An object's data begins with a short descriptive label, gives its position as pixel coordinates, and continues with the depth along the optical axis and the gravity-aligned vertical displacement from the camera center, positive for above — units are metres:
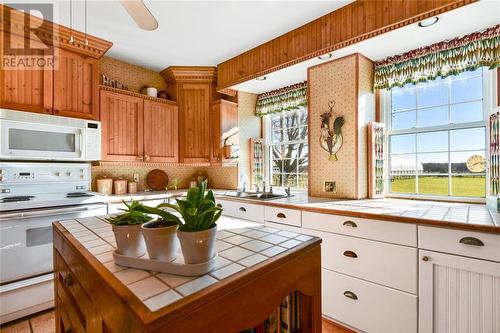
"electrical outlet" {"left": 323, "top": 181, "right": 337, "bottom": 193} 2.56 -0.20
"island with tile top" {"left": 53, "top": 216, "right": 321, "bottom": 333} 0.58 -0.33
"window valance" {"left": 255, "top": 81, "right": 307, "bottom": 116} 3.11 +0.91
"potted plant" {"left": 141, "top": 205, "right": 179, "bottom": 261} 0.72 -0.20
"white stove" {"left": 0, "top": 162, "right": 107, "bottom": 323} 1.89 -0.45
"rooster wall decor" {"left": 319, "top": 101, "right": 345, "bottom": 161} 2.50 +0.34
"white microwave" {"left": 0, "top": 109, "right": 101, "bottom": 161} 2.04 +0.28
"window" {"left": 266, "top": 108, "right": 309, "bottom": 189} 3.25 +0.26
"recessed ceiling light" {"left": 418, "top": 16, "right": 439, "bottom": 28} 1.78 +1.07
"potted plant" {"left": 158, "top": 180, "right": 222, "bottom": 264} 0.70 -0.18
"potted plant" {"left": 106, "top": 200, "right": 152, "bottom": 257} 0.79 -0.21
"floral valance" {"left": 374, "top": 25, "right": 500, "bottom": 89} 1.88 +0.92
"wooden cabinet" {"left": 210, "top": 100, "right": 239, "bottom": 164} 3.33 +0.53
